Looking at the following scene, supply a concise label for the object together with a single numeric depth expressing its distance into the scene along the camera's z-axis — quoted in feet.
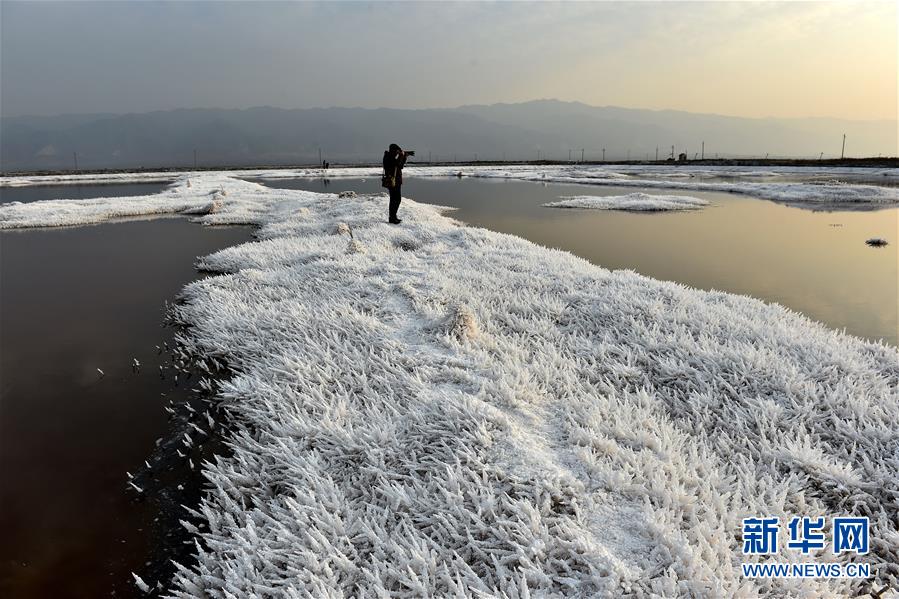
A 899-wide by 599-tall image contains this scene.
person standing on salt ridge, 67.31
